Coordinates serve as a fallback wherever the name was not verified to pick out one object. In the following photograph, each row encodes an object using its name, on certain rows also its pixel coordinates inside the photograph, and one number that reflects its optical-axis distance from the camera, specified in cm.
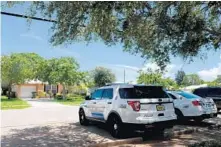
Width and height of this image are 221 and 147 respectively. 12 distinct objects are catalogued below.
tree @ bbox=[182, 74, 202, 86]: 11538
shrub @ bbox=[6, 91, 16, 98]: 4826
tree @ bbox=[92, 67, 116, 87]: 6089
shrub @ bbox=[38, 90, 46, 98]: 5179
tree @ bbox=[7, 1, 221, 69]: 741
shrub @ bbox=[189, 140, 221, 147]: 802
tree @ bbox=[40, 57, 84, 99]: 4269
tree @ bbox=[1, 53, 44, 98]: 4272
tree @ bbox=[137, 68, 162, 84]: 4176
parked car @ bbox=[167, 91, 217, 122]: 1412
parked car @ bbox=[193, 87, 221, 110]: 2039
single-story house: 5444
